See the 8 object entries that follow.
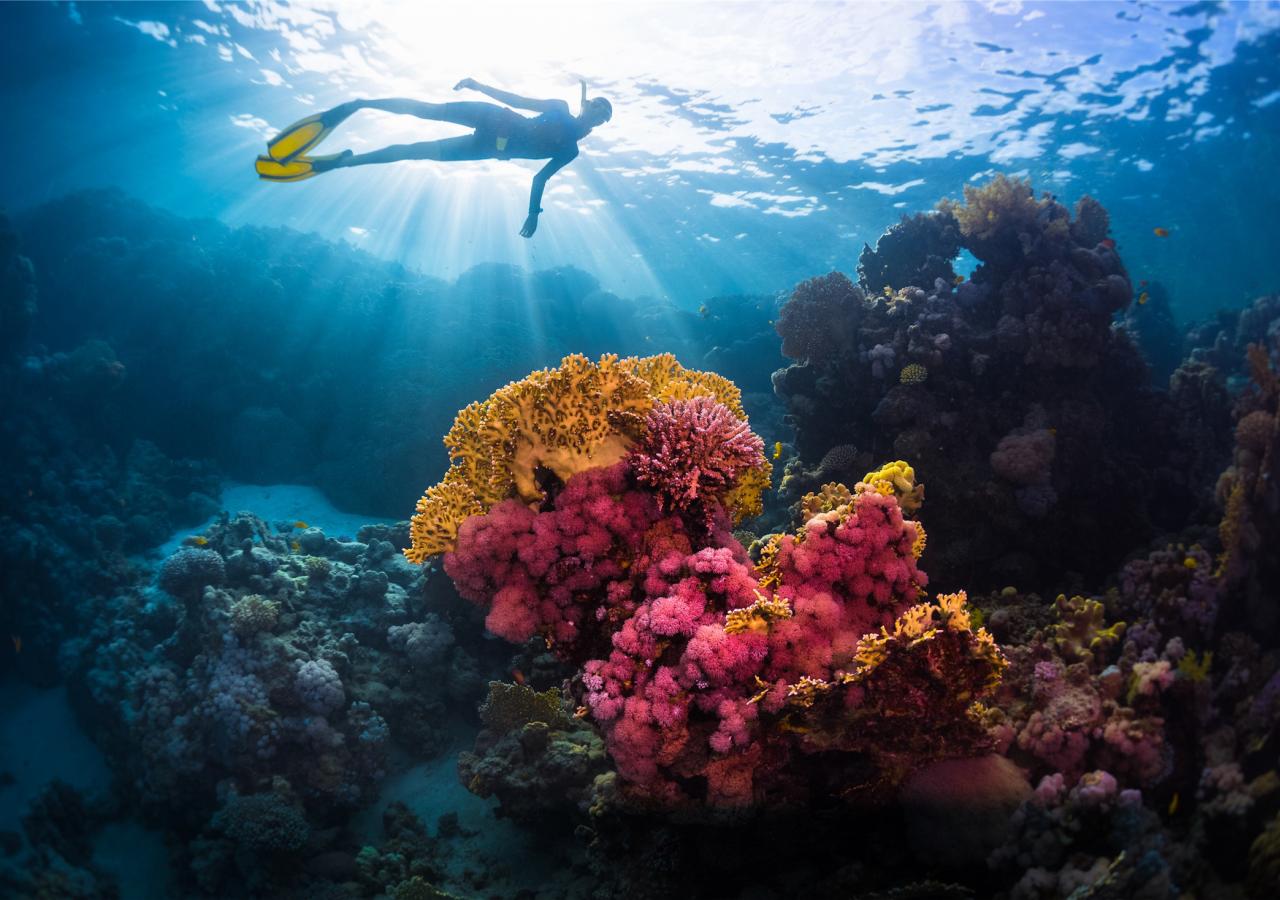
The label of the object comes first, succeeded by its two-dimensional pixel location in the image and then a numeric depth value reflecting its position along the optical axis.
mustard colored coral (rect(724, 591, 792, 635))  3.47
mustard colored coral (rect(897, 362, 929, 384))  8.34
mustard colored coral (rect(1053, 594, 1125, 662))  5.02
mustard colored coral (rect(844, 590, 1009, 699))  3.23
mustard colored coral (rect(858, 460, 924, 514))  4.48
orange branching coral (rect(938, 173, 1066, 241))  9.05
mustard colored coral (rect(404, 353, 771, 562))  4.12
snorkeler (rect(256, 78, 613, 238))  7.00
